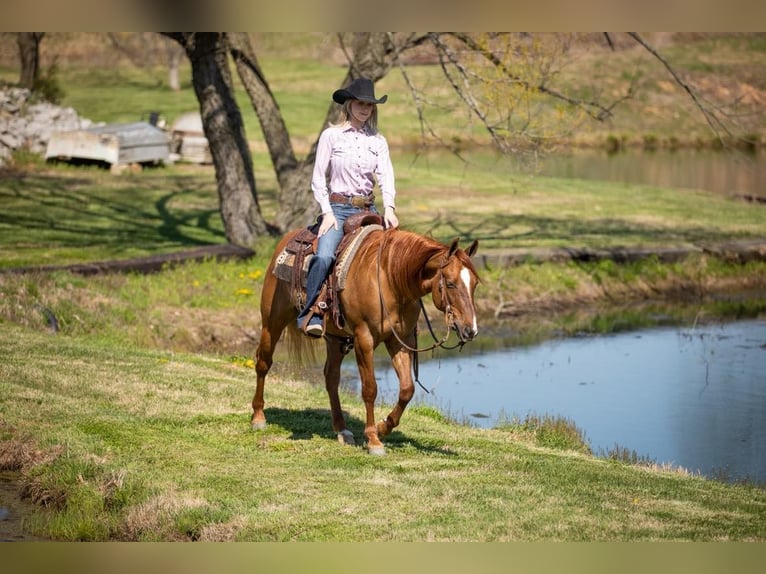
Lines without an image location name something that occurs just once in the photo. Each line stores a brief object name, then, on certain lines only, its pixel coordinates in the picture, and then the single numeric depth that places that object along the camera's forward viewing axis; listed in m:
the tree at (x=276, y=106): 39.62
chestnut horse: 19.89
